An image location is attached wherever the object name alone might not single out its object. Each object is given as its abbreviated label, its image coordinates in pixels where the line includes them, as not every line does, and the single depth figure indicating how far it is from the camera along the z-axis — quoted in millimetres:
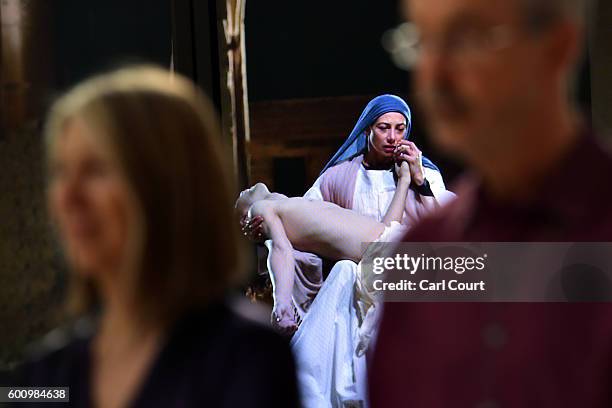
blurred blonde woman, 5076
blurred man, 4496
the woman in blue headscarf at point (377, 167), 11838
